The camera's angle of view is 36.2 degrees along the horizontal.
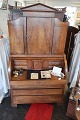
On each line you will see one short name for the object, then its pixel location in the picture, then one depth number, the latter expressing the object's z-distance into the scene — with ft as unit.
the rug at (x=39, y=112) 6.04
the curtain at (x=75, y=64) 6.98
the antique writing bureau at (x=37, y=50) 5.65
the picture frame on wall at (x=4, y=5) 7.13
